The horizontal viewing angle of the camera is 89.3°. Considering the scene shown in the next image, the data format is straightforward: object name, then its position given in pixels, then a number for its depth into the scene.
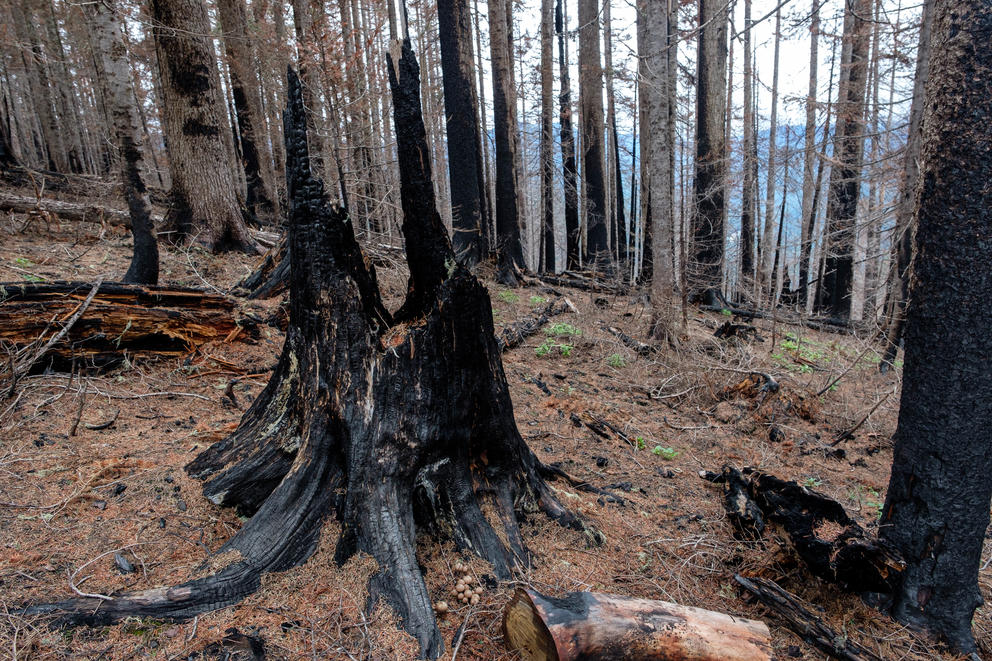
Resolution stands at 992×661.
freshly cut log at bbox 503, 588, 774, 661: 2.10
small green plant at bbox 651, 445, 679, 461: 5.12
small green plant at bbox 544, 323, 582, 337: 8.60
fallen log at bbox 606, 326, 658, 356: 8.02
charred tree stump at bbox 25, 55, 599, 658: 2.75
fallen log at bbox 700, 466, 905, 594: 2.81
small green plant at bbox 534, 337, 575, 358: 7.94
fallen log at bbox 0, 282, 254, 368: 4.55
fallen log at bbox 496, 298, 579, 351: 8.09
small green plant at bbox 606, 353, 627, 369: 7.79
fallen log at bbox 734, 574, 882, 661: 2.52
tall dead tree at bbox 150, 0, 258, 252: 7.88
